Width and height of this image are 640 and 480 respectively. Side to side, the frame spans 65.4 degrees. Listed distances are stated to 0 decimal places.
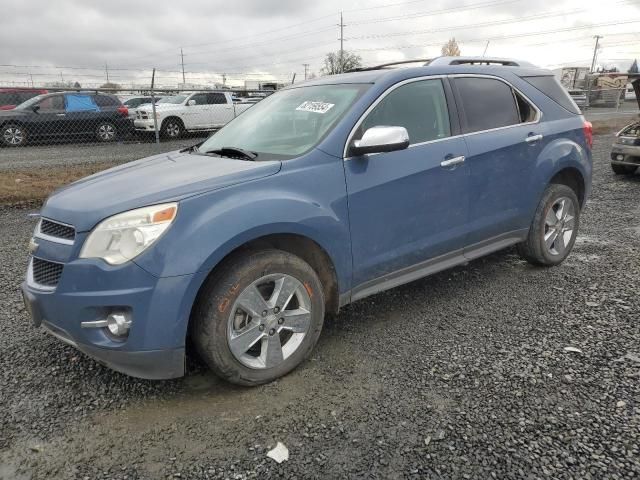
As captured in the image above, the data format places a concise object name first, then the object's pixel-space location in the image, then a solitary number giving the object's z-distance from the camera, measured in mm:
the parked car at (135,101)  22466
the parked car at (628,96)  27603
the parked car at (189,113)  15777
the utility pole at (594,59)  72350
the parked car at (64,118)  14352
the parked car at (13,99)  15953
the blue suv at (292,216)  2473
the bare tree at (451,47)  67294
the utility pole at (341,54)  57156
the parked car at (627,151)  8867
